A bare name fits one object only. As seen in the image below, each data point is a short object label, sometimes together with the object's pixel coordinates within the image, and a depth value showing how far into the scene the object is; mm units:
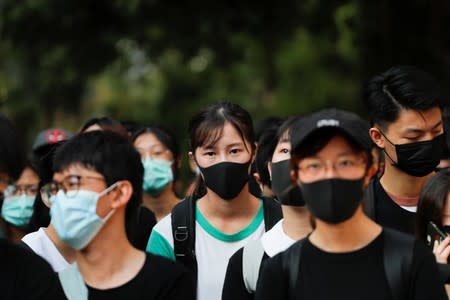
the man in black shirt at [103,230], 8539
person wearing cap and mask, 7754
